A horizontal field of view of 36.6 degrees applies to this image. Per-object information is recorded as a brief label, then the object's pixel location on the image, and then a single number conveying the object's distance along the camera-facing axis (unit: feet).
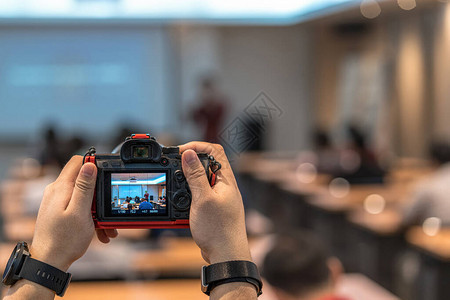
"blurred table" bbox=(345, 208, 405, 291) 14.57
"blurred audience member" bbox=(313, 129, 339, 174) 22.94
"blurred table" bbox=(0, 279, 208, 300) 9.11
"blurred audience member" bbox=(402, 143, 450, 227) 13.99
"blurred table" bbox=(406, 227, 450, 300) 11.71
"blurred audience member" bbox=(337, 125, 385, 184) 20.12
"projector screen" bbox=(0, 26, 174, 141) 36.65
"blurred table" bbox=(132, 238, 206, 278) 10.66
